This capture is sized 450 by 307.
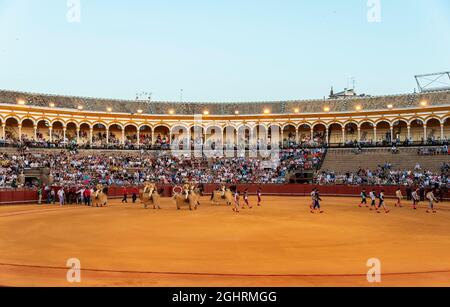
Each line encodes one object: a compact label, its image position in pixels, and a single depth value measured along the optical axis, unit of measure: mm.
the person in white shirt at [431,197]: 23881
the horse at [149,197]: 26047
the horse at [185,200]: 25078
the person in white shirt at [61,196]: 29695
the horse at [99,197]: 28359
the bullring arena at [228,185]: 9781
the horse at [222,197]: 29125
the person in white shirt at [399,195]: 26684
